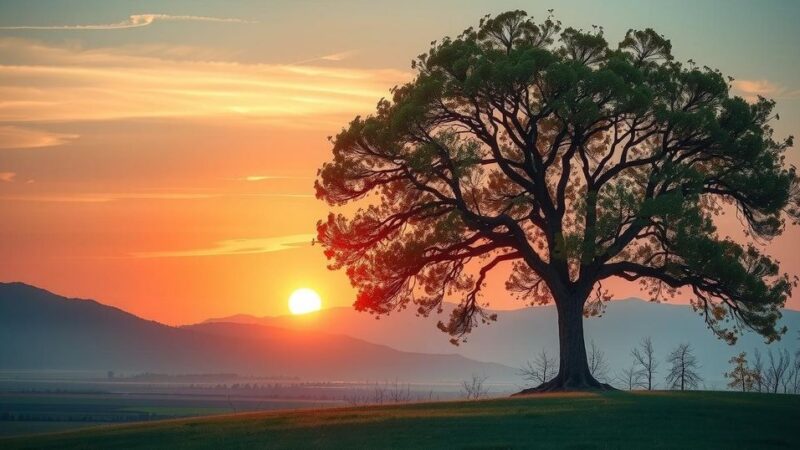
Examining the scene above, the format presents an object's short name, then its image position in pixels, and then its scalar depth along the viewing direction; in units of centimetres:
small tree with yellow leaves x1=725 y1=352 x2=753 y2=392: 8824
